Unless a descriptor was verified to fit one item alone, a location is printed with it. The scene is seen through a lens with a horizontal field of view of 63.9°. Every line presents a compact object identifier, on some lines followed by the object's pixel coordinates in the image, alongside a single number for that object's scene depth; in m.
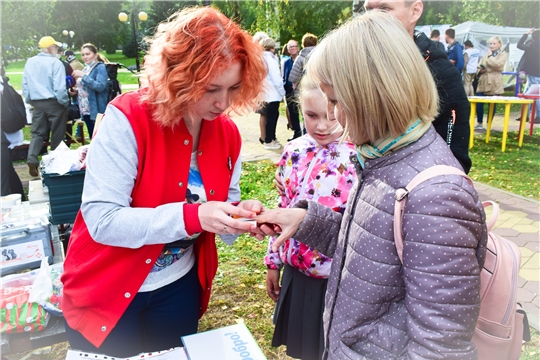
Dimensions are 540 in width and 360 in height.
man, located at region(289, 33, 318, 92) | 7.25
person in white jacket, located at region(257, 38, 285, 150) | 8.20
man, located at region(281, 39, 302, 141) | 8.99
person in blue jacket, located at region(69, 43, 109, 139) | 8.20
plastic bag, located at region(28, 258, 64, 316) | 2.55
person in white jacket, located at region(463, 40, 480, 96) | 12.26
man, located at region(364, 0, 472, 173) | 2.32
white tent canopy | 19.03
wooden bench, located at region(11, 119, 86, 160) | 8.12
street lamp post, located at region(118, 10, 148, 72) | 26.56
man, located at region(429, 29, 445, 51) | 11.76
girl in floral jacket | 1.97
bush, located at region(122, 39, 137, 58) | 42.88
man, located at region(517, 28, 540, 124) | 11.21
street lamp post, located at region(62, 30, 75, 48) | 40.29
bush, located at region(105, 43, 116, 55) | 47.94
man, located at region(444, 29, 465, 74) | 10.87
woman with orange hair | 1.52
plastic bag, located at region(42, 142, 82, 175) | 3.29
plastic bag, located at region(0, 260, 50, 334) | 2.48
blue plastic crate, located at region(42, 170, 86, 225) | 3.27
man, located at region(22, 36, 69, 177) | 7.52
